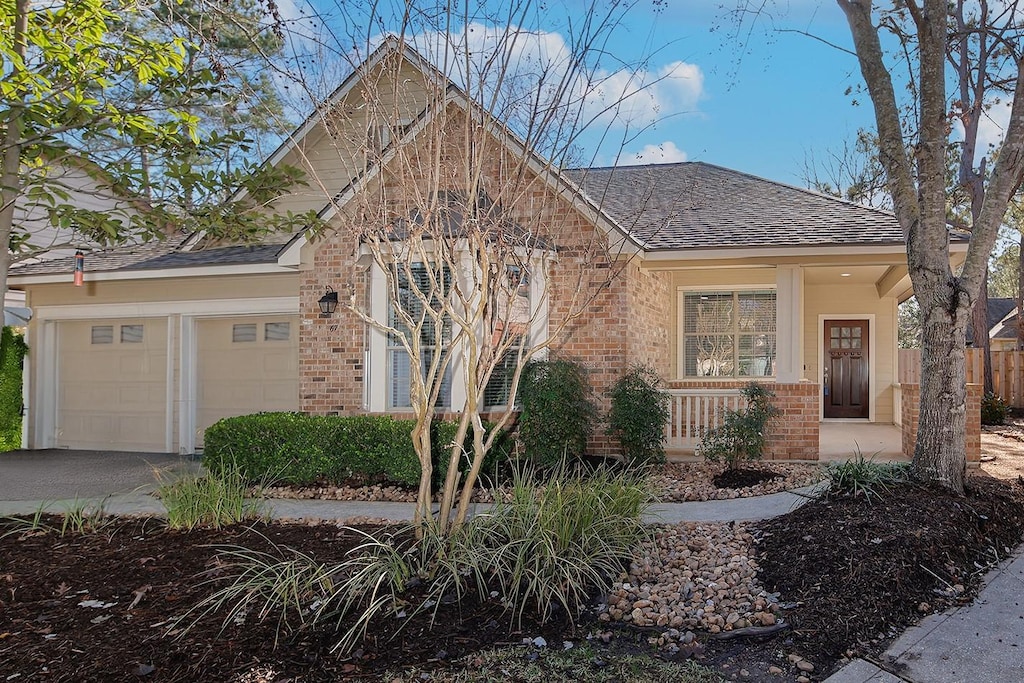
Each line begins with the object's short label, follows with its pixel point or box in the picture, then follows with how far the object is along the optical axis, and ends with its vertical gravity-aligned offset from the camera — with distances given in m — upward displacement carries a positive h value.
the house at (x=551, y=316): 9.19 +0.63
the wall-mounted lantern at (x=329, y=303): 9.53 +0.67
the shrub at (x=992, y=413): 15.46 -0.96
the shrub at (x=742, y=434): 8.33 -0.80
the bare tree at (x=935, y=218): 5.98 +1.18
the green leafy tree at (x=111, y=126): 5.25 +1.65
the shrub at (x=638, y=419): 8.37 -0.65
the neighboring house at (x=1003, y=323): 29.27 +1.68
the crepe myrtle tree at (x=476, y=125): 4.75 +1.59
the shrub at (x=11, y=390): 11.88 -0.58
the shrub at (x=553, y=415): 8.02 -0.59
